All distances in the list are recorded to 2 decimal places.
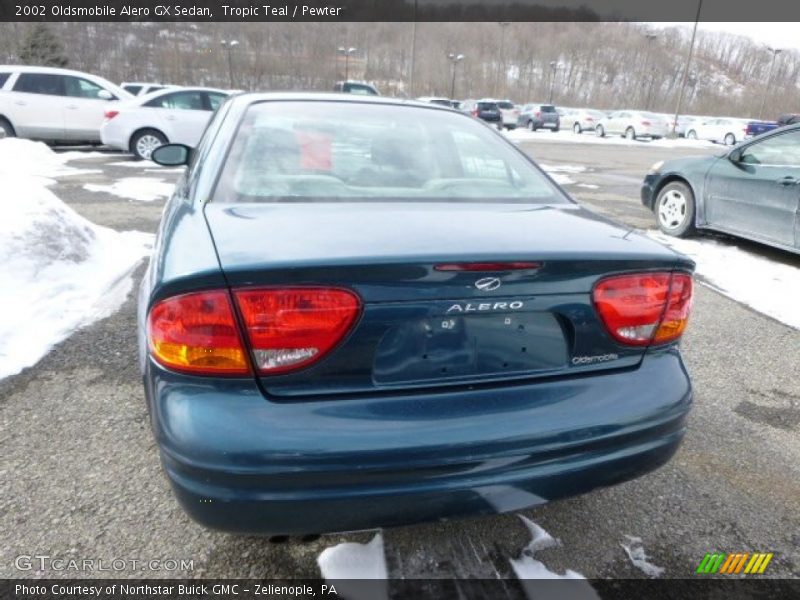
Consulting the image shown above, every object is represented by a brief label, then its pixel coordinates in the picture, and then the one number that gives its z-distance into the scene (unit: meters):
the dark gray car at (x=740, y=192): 5.37
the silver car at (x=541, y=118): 33.12
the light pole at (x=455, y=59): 57.92
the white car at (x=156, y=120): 11.24
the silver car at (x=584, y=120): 34.97
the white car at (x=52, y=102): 11.86
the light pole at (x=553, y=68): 71.06
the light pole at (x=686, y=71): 34.69
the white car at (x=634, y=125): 31.30
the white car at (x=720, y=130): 33.00
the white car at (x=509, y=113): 33.28
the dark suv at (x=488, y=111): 30.56
